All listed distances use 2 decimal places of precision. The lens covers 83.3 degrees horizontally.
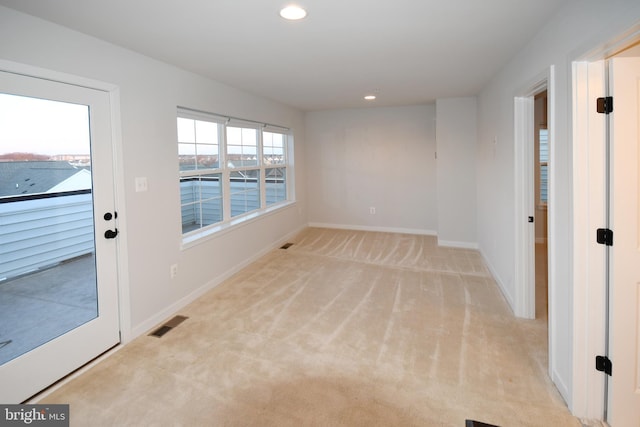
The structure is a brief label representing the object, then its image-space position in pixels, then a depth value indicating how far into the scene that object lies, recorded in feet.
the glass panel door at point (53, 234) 6.86
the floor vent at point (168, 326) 9.86
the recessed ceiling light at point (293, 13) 6.96
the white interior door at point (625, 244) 5.79
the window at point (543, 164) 18.53
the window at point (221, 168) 12.69
